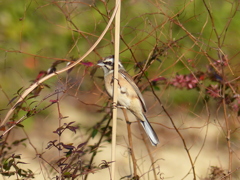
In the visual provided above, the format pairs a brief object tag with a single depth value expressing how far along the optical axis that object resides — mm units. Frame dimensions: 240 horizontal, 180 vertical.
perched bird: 5375
